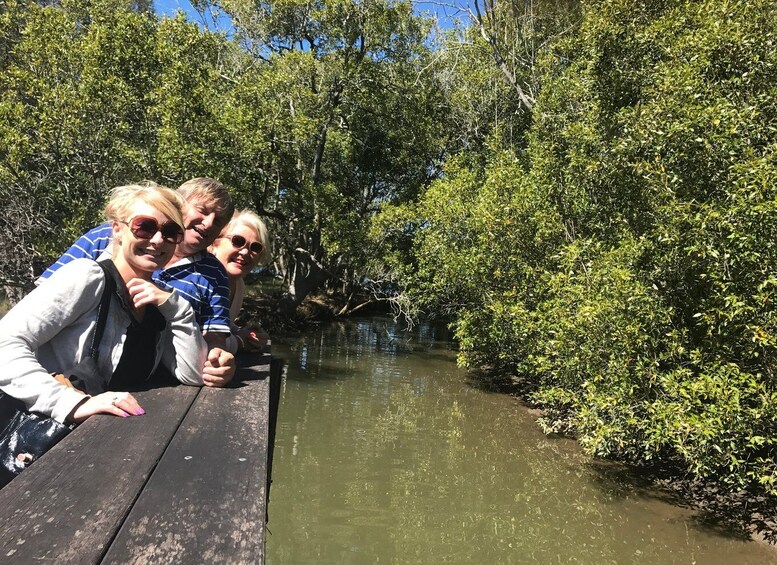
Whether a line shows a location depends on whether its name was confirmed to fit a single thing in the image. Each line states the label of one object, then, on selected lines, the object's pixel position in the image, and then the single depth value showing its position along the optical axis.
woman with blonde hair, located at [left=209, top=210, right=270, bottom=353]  3.03
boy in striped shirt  2.38
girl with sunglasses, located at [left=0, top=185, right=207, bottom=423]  1.82
